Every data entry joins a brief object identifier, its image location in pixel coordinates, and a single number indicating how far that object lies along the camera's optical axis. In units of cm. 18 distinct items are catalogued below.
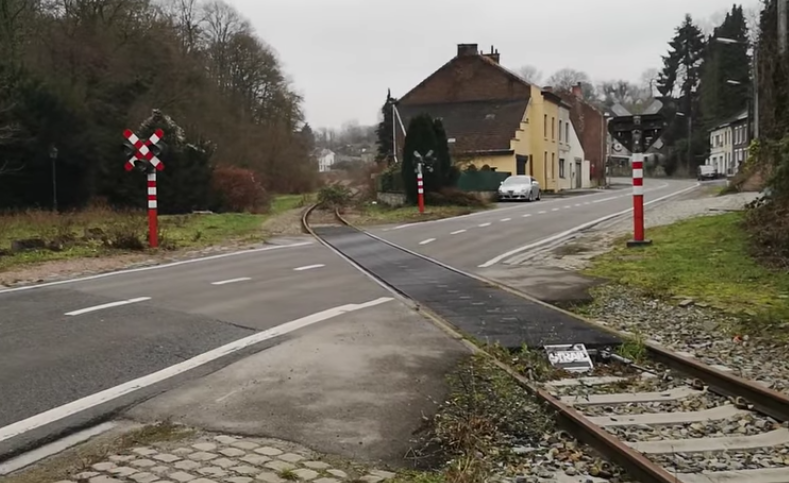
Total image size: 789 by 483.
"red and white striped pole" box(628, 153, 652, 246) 1630
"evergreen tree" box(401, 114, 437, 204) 3488
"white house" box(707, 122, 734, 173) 9594
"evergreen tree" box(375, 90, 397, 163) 6983
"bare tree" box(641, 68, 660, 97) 11300
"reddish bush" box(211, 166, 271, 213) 3791
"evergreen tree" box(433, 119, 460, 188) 3541
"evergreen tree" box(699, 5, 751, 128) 8875
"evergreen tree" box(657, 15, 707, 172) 10462
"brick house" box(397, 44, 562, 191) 5297
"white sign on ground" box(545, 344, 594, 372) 738
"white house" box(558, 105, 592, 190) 6406
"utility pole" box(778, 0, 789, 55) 1697
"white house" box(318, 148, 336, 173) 13012
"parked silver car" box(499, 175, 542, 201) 4122
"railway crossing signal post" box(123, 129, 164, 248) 1930
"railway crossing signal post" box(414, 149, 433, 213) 3222
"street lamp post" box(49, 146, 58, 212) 3119
